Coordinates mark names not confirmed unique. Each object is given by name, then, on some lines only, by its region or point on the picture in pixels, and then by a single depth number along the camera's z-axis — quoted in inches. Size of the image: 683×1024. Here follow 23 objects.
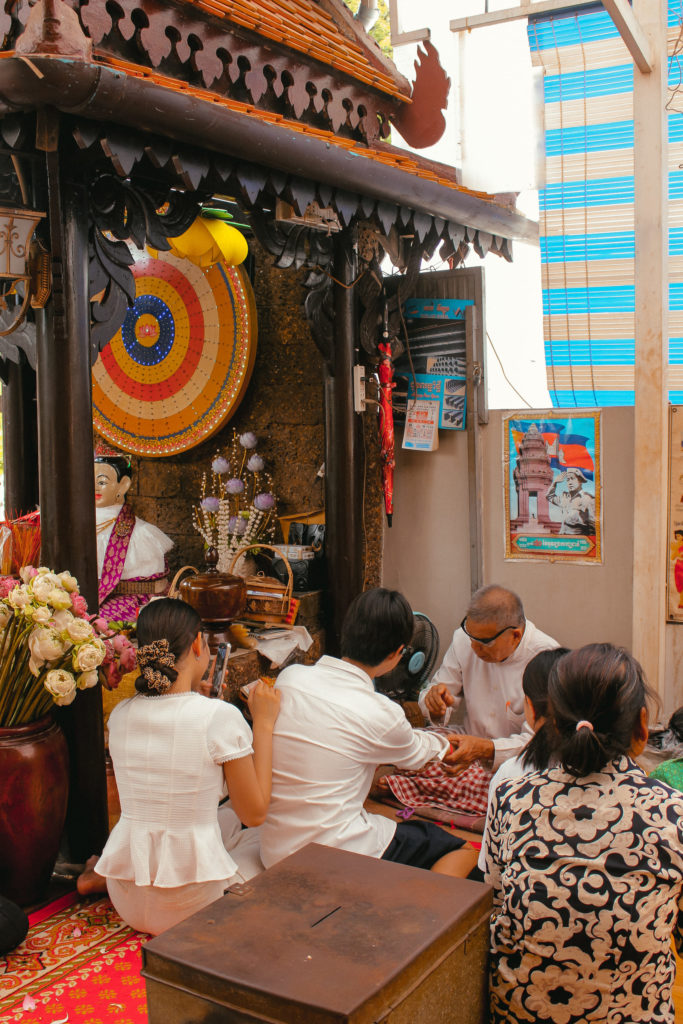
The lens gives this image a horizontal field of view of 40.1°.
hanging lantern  143.5
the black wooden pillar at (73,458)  147.8
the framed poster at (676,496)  190.2
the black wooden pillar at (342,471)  209.6
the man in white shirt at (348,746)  124.4
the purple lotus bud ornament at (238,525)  228.7
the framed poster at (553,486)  205.8
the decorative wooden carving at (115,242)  154.4
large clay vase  143.0
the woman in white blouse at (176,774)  123.4
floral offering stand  142.9
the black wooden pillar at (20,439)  237.9
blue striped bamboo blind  192.5
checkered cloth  176.4
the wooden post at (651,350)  171.0
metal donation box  72.4
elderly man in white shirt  166.1
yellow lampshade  191.2
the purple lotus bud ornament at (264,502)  227.8
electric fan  209.3
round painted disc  231.1
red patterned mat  120.2
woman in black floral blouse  85.8
